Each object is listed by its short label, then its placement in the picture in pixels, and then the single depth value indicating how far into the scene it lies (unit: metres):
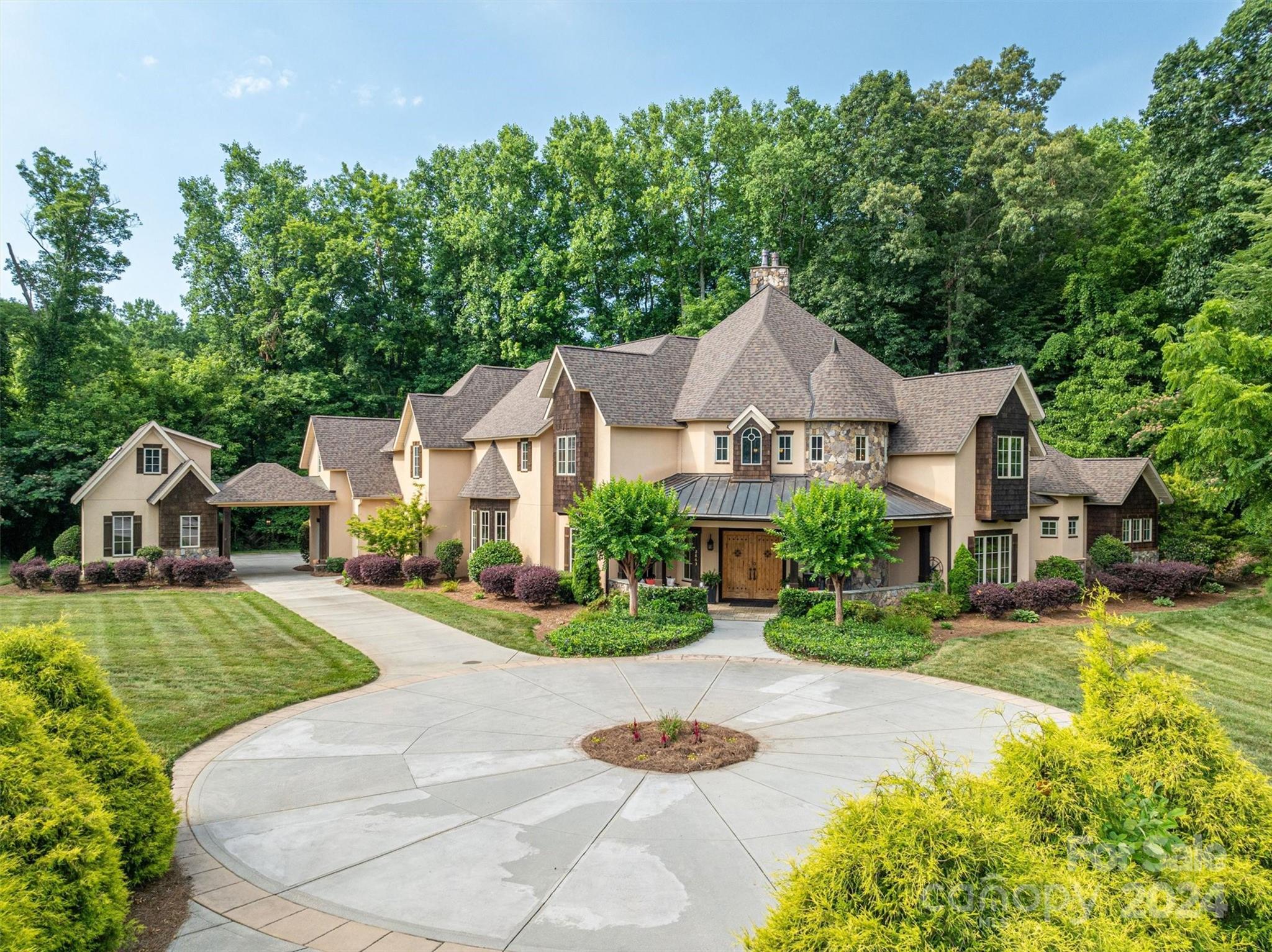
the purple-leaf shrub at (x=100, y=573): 27.92
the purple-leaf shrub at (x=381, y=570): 29.66
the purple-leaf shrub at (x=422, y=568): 30.22
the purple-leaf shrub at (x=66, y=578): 26.70
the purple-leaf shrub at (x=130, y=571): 28.20
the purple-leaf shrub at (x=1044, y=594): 22.34
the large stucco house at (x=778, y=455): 24.59
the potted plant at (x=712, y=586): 25.00
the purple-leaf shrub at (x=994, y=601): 22.00
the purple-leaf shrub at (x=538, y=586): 24.05
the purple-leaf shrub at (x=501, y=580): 25.58
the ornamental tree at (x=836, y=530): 18.59
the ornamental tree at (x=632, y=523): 19.92
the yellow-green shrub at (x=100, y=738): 6.91
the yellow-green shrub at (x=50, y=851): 5.14
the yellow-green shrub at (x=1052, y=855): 4.05
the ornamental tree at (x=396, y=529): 30.09
